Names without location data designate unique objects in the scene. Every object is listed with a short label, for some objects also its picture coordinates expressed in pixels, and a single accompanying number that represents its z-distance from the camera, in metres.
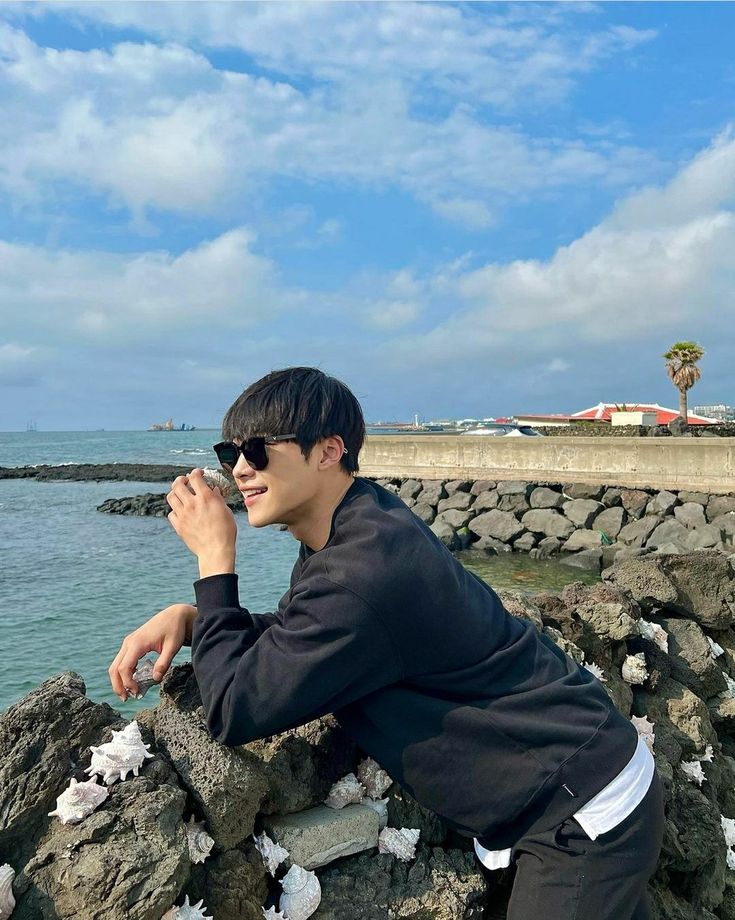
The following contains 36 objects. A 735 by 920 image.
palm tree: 32.81
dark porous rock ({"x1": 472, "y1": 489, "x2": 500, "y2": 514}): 21.09
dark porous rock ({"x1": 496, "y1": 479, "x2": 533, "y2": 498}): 21.06
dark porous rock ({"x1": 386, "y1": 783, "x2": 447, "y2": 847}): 2.56
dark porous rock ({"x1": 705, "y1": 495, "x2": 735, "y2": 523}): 17.72
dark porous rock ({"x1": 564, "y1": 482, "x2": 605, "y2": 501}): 20.06
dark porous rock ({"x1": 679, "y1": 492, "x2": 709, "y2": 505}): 18.39
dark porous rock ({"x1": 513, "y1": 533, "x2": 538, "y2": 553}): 19.38
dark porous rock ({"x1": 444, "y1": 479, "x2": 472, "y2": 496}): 22.40
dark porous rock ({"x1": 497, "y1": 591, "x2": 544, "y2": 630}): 3.64
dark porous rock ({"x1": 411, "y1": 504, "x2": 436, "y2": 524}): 21.78
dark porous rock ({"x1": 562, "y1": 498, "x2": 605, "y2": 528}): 19.31
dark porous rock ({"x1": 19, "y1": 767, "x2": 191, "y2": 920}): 1.92
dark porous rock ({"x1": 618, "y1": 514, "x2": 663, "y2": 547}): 17.92
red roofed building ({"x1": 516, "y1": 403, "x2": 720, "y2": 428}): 40.44
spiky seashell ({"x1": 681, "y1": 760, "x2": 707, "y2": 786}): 3.68
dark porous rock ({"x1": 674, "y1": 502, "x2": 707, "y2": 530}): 17.81
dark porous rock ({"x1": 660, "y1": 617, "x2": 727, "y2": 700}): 4.42
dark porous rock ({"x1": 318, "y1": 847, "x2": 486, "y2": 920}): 2.34
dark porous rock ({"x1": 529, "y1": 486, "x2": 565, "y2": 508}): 20.38
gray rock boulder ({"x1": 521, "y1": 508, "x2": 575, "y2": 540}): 19.22
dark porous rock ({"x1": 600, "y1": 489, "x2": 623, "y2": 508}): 19.62
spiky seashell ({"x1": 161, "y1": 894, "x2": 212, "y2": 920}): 2.02
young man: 1.79
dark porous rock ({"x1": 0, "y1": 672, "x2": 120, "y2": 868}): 2.14
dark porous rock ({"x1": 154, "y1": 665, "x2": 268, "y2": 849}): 2.24
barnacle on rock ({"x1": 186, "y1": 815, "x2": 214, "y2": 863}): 2.18
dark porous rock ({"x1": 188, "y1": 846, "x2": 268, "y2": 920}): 2.19
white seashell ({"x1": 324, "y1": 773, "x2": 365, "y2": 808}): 2.55
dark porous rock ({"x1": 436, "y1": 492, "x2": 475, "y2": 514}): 21.67
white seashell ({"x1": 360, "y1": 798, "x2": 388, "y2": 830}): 2.54
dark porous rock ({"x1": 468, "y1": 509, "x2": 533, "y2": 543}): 19.72
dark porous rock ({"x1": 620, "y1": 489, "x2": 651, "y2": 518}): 19.05
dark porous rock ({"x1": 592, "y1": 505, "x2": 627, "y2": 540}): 18.78
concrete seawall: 18.59
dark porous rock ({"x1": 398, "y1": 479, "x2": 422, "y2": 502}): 23.17
